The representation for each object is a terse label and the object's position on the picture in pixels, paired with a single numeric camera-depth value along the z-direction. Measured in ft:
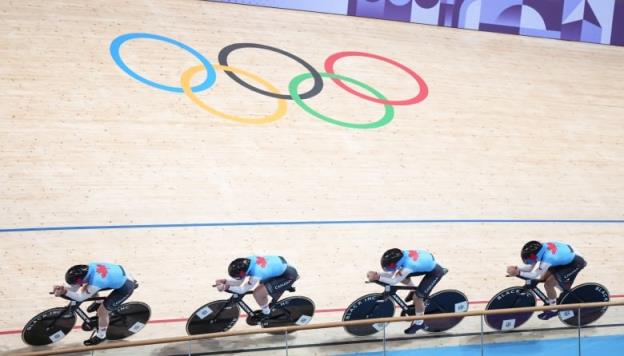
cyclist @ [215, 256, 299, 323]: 39.83
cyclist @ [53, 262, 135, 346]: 37.50
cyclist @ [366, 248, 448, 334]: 41.24
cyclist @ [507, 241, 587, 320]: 42.24
